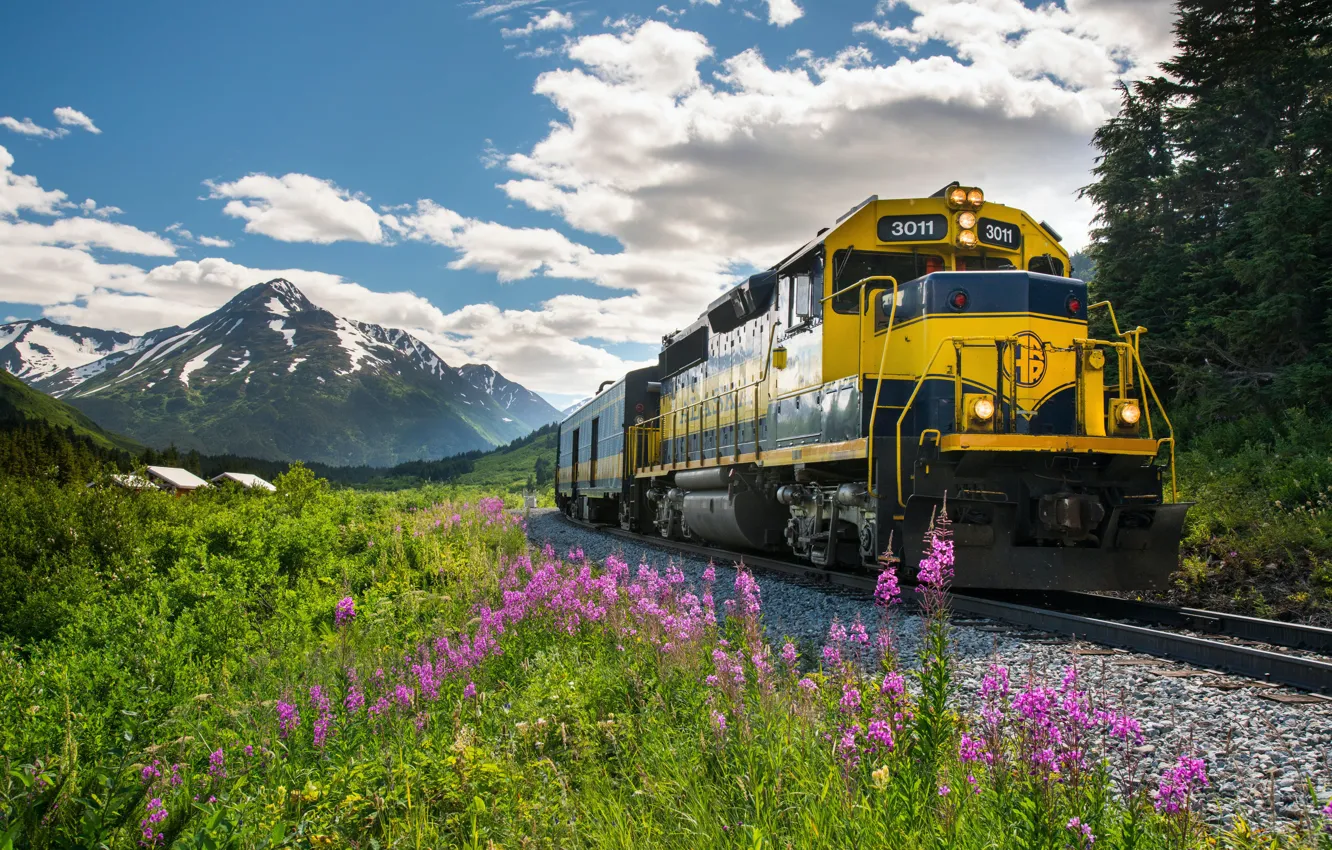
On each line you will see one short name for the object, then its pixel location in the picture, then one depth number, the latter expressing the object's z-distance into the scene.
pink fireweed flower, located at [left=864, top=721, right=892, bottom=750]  2.86
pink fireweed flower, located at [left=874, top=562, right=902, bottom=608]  3.67
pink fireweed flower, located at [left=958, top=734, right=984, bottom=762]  2.66
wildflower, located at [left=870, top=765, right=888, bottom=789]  2.84
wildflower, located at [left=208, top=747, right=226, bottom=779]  3.37
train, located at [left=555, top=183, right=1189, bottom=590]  7.87
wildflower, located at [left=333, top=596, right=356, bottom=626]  5.48
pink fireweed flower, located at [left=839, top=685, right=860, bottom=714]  3.18
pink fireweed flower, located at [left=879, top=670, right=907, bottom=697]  3.11
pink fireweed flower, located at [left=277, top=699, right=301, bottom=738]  3.99
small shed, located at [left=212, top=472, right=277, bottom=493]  21.51
